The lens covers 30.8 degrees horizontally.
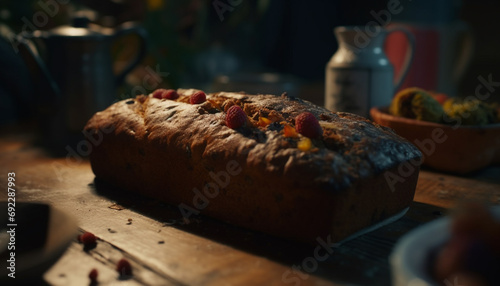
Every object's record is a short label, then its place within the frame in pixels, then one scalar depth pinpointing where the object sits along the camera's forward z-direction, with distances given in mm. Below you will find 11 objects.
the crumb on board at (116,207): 772
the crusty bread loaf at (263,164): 690
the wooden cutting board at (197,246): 651
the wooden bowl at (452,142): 844
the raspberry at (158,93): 853
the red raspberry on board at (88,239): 694
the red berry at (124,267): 653
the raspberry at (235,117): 741
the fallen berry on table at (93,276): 644
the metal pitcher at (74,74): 999
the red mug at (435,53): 1097
